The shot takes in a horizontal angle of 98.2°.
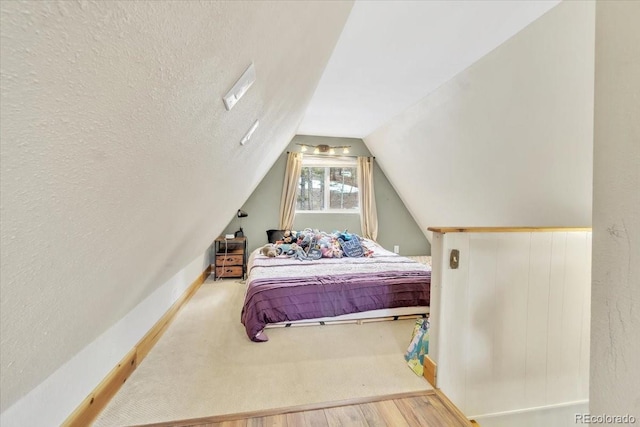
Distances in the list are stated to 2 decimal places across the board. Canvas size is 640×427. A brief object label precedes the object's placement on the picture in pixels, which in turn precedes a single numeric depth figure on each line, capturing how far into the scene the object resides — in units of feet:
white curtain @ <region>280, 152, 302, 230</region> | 15.65
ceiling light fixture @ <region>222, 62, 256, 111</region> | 2.80
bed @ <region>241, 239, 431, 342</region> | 7.89
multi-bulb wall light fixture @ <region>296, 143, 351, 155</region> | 15.85
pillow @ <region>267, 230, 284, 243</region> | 15.08
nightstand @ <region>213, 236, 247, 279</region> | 13.57
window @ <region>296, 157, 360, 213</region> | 16.58
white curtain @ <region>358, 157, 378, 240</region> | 16.52
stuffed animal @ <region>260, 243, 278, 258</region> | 11.94
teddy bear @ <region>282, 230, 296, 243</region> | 13.47
